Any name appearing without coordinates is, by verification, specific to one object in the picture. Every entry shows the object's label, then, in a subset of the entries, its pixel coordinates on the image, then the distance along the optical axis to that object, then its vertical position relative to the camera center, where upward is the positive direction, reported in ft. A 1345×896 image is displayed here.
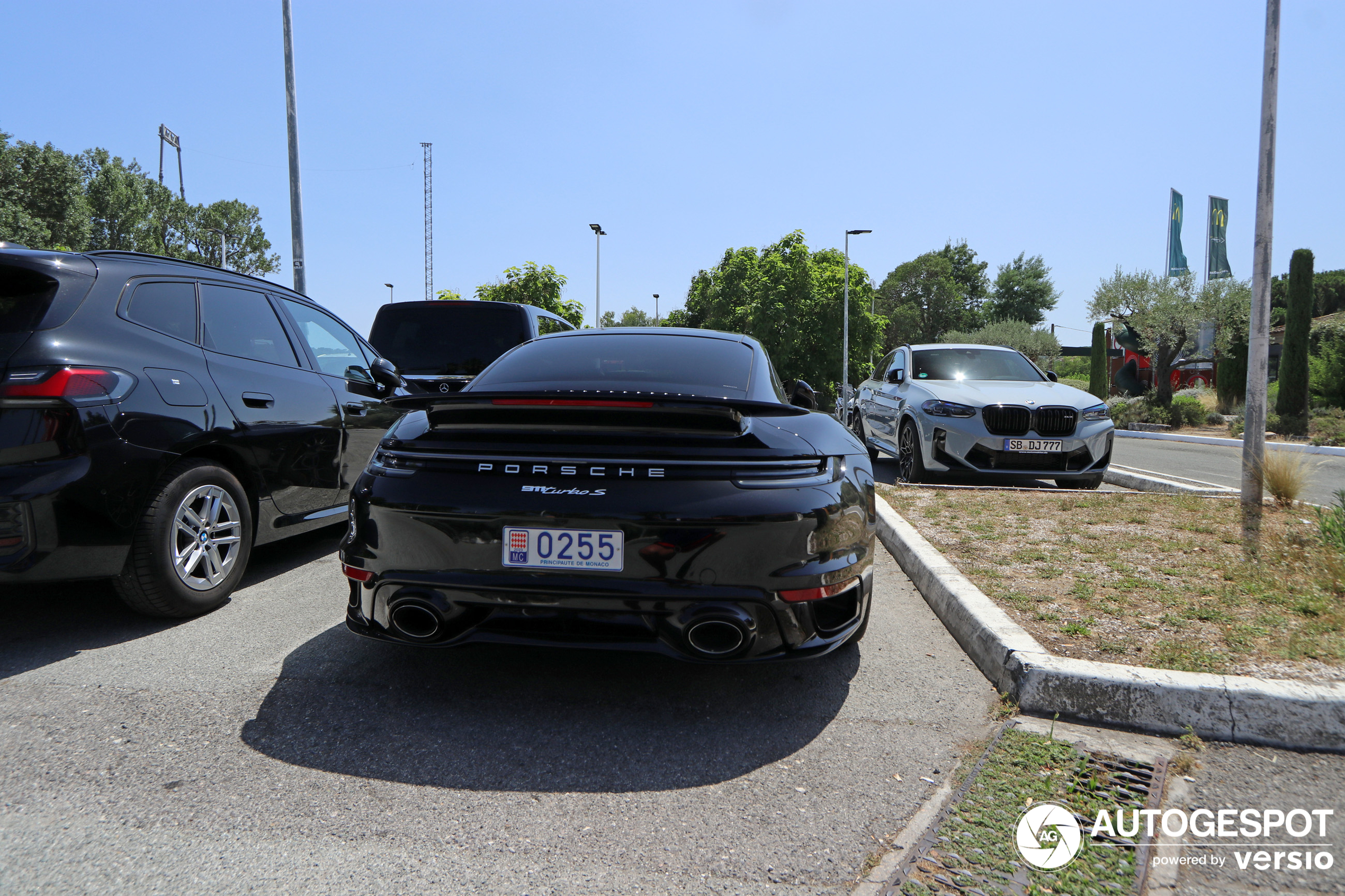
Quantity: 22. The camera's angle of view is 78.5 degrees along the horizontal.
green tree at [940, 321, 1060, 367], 197.67 +13.09
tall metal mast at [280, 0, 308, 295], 48.26 +11.88
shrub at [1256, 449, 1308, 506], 20.58 -2.13
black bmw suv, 10.89 -0.62
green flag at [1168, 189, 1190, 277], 102.89 +18.87
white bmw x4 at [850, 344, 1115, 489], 25.77 -1.24
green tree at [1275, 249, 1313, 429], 69.97 +4.64
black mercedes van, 26.61 +1.73
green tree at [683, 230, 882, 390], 151.23 +14.03
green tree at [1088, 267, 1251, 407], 99.30 +9.79
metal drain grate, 6.34 -3.79
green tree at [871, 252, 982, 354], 278.87 +29.95
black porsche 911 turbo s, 8.83 -1.53
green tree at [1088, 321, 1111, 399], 120.06 +4.32
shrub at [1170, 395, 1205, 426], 83.87 -2.12
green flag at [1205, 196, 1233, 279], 94.22 +17.59
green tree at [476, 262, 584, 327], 114.52 +13.77
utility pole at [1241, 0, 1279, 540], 20.59 +2.67
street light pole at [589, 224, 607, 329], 154.20 +21.49
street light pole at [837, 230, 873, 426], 124.26 +8.00
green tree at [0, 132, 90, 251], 136.67 +33.62
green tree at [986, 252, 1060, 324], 278.46 +33.08
